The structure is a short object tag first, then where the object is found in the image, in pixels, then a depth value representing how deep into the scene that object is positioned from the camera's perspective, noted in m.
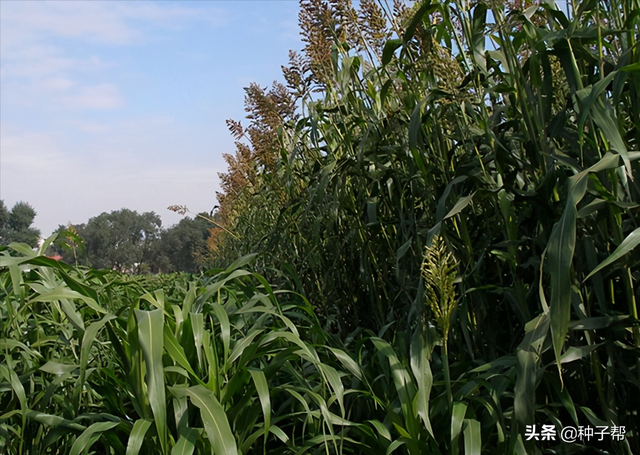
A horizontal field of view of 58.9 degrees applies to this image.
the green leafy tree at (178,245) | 45.09
